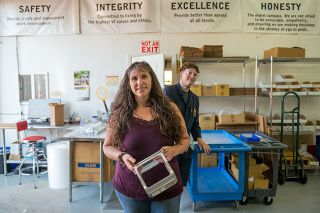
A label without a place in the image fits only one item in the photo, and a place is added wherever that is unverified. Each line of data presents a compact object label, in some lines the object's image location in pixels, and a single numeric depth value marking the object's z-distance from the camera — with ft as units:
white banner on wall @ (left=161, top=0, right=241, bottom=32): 13.12
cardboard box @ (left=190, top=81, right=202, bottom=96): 12.26
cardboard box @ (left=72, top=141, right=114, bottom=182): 9.76
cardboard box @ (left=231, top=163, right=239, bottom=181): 9.27
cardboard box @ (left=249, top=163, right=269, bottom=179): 9.43
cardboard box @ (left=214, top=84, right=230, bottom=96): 12.35
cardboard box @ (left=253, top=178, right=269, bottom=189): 9.07
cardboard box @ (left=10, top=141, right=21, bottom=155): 13.43
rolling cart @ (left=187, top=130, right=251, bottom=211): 8.38
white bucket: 10.62
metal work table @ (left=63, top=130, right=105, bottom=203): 9.36
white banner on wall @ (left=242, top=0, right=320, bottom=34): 13.12
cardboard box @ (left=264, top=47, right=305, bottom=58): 11.62
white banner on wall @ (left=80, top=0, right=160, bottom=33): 13.30
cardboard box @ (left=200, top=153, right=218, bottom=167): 12.30
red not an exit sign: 13.55
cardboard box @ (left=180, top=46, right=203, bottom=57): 11.98
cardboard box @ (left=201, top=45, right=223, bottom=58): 12.10
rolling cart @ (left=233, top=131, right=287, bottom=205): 8.60
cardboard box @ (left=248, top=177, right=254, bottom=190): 9.00
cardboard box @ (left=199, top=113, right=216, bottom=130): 12.25
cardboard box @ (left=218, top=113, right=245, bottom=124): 11.87
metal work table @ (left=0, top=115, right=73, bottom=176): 12.10
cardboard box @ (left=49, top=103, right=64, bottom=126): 12.61
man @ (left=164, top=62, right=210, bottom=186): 7.79
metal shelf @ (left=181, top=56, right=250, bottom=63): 12.05
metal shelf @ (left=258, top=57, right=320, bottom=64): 12.06
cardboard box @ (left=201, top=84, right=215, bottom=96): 12.42
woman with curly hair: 4.20
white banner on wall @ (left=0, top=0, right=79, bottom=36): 13.56
